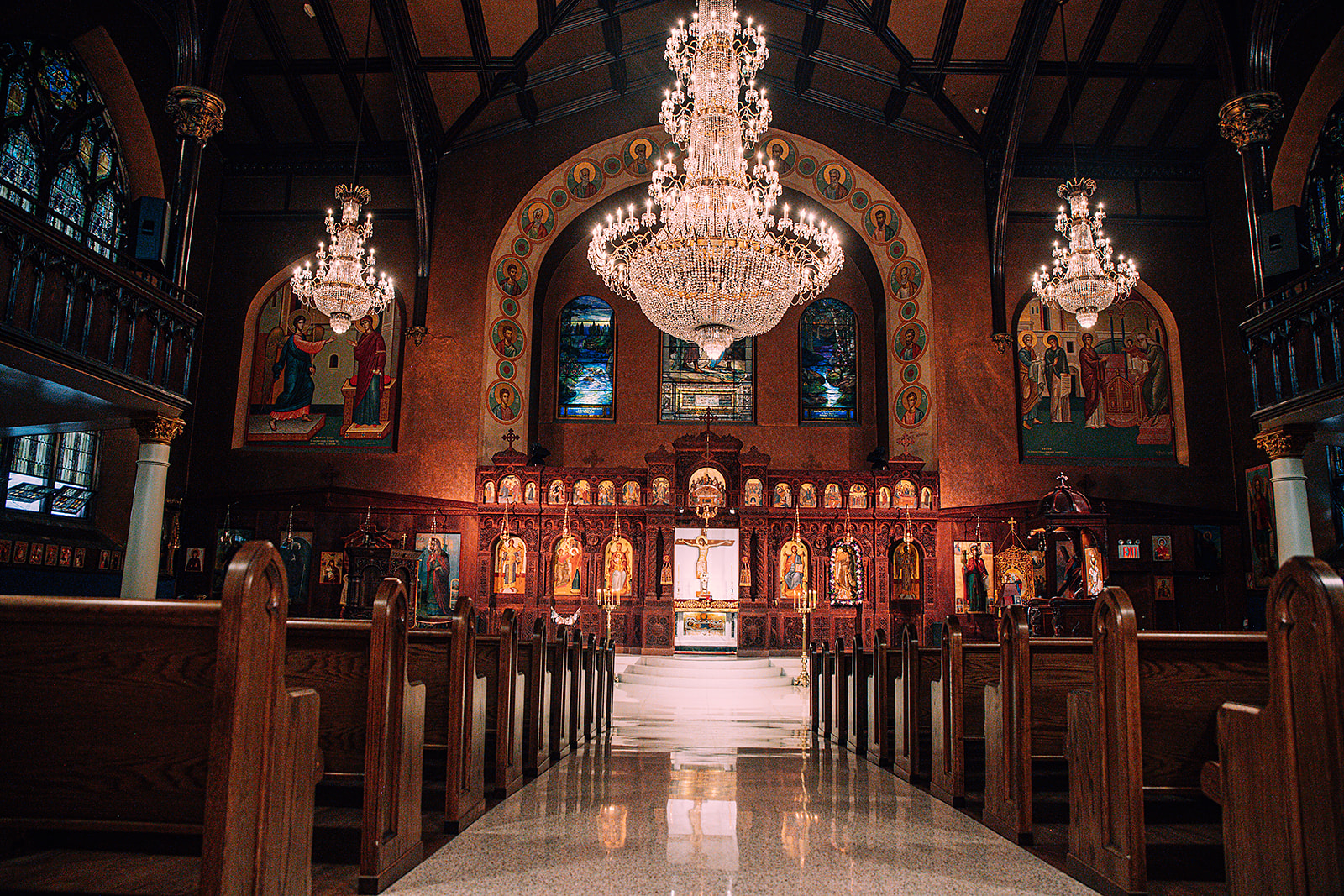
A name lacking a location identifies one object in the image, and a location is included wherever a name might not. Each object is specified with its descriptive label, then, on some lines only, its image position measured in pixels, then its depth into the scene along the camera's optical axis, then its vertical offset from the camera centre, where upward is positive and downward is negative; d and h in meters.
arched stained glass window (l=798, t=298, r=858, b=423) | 17.72 +4.50
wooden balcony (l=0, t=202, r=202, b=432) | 7.38 +2.25
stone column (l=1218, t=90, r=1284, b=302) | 9.64 +5.11
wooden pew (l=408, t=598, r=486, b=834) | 4.55 -0.69
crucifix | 15.41 +0.47
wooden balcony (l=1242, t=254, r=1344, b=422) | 8.19 +2.49
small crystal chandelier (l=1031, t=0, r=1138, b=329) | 11.37 +4.22
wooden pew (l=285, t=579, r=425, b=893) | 3.59 -0.52
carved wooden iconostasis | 15.23 +0.92
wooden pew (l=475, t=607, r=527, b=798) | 5.50 -0.83
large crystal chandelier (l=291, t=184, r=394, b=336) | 11.52 +4.05
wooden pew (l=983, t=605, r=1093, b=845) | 4.37 -0.64
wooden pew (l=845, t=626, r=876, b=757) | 7.64 -1.00
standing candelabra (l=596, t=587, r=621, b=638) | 14.31 -0.35
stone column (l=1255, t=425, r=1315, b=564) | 9.12 +1.14
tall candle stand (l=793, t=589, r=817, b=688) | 12.09 -1.25
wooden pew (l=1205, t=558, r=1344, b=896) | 2.31 -0.46
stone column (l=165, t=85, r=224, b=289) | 9.91 +5.00
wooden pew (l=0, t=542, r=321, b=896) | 2.49 -0.42
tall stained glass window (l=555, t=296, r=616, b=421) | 17.75 +4.45
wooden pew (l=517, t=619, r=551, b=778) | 6.31 -0.94
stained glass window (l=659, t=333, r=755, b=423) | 17.77 +4.01
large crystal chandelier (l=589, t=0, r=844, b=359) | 9.37 +3.95
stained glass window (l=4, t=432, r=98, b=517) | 11.93 +1.34
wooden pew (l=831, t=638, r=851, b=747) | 8.30 -1.08
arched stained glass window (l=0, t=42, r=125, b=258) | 11.70 +6.12
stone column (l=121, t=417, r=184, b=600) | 9.56 +0.74
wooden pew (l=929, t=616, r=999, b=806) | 5.43 -0.79
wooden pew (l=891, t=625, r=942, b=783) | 6.30 -0.93
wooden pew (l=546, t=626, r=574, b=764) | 7.10 -0.96
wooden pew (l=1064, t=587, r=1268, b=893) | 3.34 -0.47
